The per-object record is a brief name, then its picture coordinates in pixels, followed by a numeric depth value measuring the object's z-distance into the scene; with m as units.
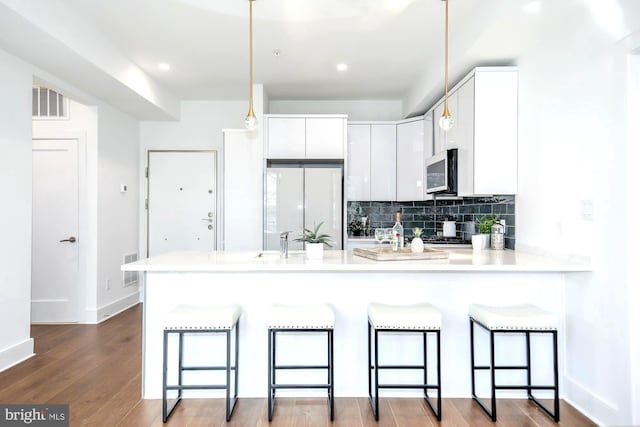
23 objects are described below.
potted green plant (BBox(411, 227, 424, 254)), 2.57
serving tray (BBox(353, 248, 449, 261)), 2.46
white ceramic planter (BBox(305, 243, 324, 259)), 2.54
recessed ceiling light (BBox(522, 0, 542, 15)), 2.37
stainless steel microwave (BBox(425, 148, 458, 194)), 3.54
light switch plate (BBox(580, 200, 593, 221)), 2.30
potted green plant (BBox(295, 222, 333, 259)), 2.54
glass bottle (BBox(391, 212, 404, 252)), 2.64
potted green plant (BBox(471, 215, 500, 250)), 3.24
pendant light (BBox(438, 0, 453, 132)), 2.54
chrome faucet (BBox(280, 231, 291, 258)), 2.66
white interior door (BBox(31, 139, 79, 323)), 4.23
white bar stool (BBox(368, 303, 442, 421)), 2.20
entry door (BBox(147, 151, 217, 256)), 5.21
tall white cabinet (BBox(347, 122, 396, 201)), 4.86
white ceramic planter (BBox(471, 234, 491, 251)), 3.23
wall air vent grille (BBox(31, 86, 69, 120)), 4.21
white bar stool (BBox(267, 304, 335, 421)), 2.21
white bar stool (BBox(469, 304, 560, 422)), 2.18
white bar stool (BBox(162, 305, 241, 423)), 2.18
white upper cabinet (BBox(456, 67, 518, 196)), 3.17
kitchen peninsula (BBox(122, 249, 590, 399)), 2.53
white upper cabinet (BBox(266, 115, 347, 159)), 4.57
